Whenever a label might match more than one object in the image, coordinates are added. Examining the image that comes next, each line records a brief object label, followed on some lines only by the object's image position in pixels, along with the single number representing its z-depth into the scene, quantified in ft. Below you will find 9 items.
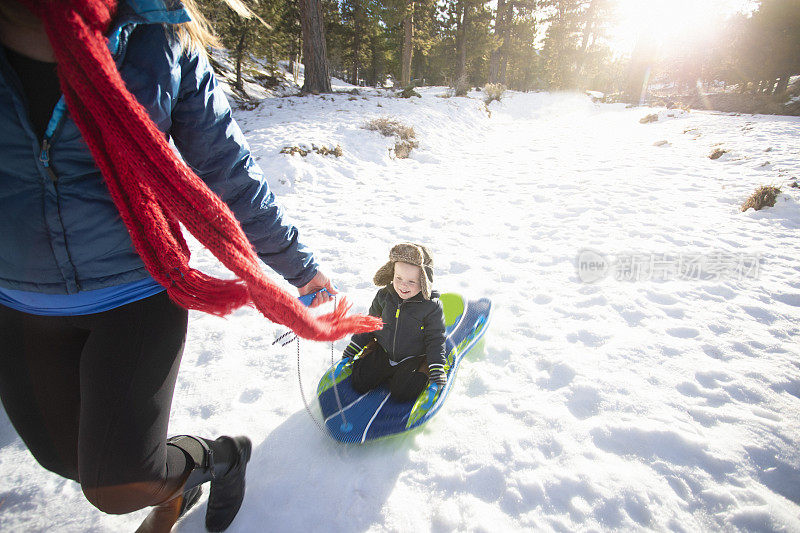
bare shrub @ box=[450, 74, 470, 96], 56.90
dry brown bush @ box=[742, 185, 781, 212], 16.28
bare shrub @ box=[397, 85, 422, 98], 45.76
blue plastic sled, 6.96
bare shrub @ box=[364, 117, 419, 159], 28.07
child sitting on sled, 7.67
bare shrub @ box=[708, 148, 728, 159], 24.25
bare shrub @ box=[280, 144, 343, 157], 21.99
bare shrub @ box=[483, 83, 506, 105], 62.83
